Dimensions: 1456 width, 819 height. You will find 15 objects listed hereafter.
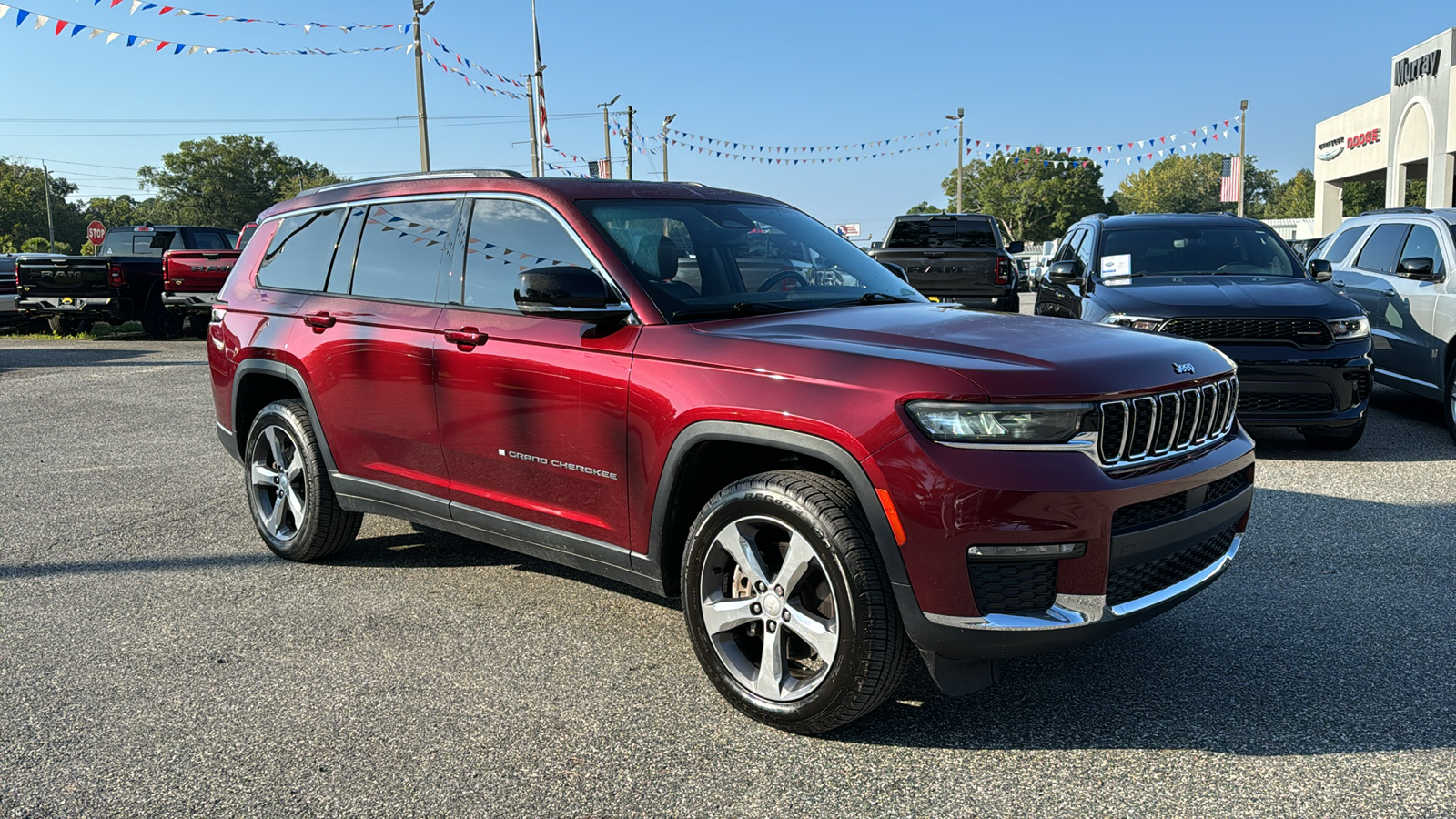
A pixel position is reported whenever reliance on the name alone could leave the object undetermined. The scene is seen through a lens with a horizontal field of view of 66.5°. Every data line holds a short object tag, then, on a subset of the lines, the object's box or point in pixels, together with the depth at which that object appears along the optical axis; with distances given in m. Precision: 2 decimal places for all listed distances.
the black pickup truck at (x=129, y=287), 17.83
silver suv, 8.53
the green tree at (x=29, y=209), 90.88
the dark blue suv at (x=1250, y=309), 7.52
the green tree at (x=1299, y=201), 90.81
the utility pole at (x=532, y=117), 31.84
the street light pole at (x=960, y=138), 58.34
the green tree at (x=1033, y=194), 105.31
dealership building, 30.03
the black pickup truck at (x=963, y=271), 14.16
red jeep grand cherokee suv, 3.12
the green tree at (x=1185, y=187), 141.12
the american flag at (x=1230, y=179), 38.62
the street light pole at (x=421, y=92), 28.44
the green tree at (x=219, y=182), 95.50
